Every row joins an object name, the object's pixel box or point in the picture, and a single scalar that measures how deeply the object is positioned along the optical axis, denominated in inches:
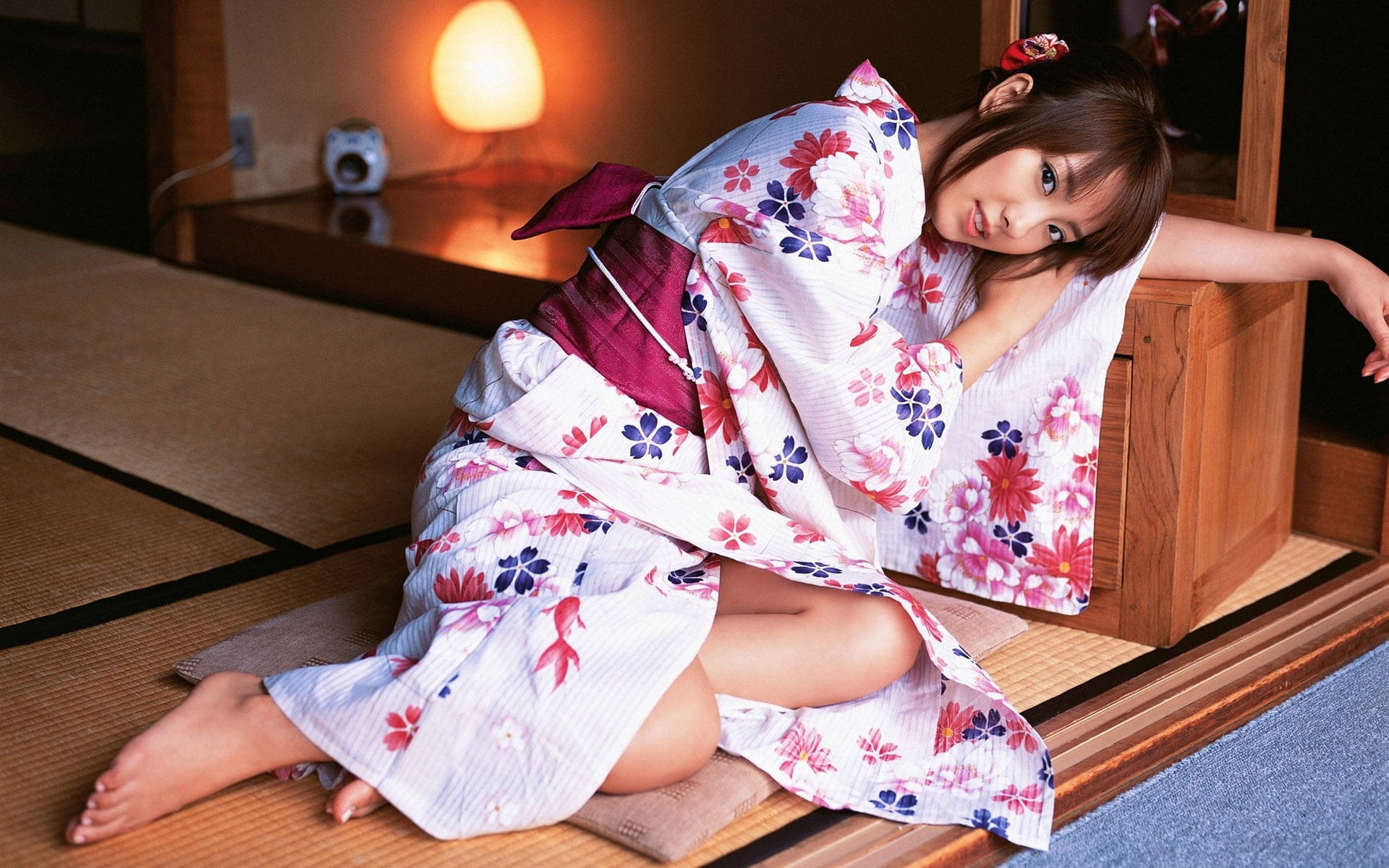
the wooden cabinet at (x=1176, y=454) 64.3
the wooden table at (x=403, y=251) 129.3
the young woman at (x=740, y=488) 49.4
